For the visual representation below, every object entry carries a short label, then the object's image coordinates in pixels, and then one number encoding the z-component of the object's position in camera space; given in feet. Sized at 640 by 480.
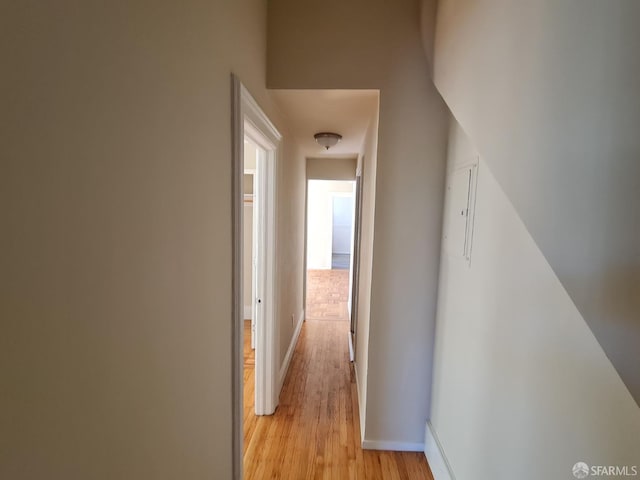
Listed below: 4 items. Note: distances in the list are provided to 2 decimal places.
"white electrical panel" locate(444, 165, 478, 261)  4.66
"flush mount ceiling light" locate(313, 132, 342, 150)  8.67
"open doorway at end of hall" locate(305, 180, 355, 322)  16.07
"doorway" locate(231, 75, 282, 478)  4.20
